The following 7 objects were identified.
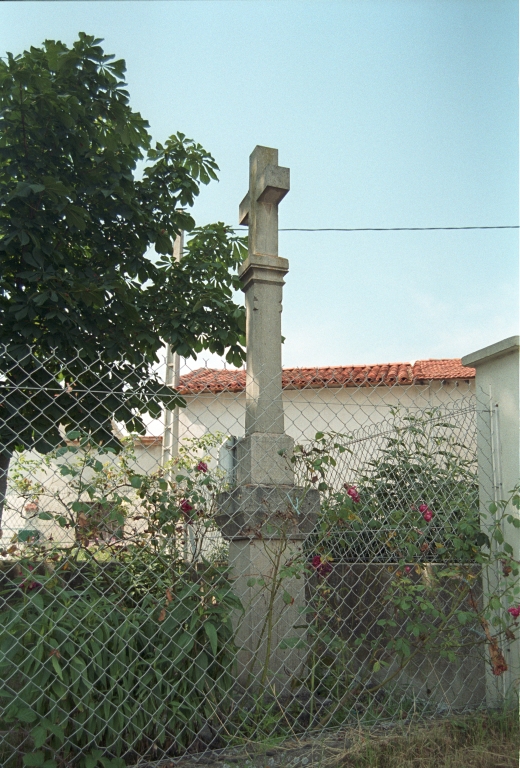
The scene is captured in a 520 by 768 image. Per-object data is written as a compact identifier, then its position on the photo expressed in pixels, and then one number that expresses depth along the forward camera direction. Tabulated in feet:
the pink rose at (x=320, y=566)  9.19
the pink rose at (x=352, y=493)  9.39
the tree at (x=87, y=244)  12.06
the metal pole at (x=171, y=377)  29.50
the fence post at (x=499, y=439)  9.19
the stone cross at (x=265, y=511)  8.71
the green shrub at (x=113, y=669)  6.81
